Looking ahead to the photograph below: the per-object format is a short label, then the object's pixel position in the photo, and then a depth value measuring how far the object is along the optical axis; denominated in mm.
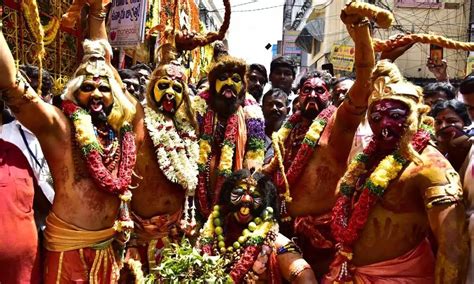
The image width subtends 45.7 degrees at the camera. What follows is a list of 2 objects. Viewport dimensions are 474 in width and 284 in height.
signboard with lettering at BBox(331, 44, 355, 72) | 17812
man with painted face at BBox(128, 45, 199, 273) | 4438
